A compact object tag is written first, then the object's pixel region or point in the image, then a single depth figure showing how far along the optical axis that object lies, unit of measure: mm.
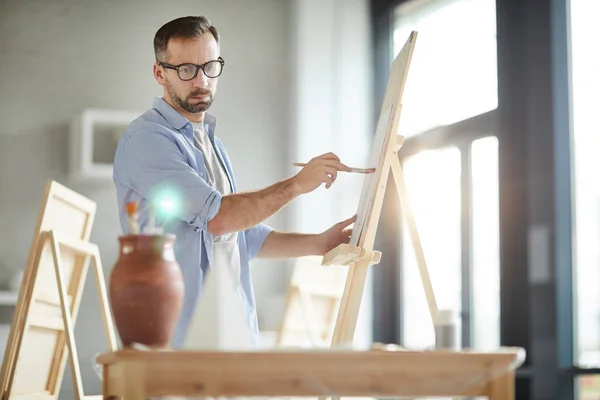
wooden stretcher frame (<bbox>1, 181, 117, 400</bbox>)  3277
